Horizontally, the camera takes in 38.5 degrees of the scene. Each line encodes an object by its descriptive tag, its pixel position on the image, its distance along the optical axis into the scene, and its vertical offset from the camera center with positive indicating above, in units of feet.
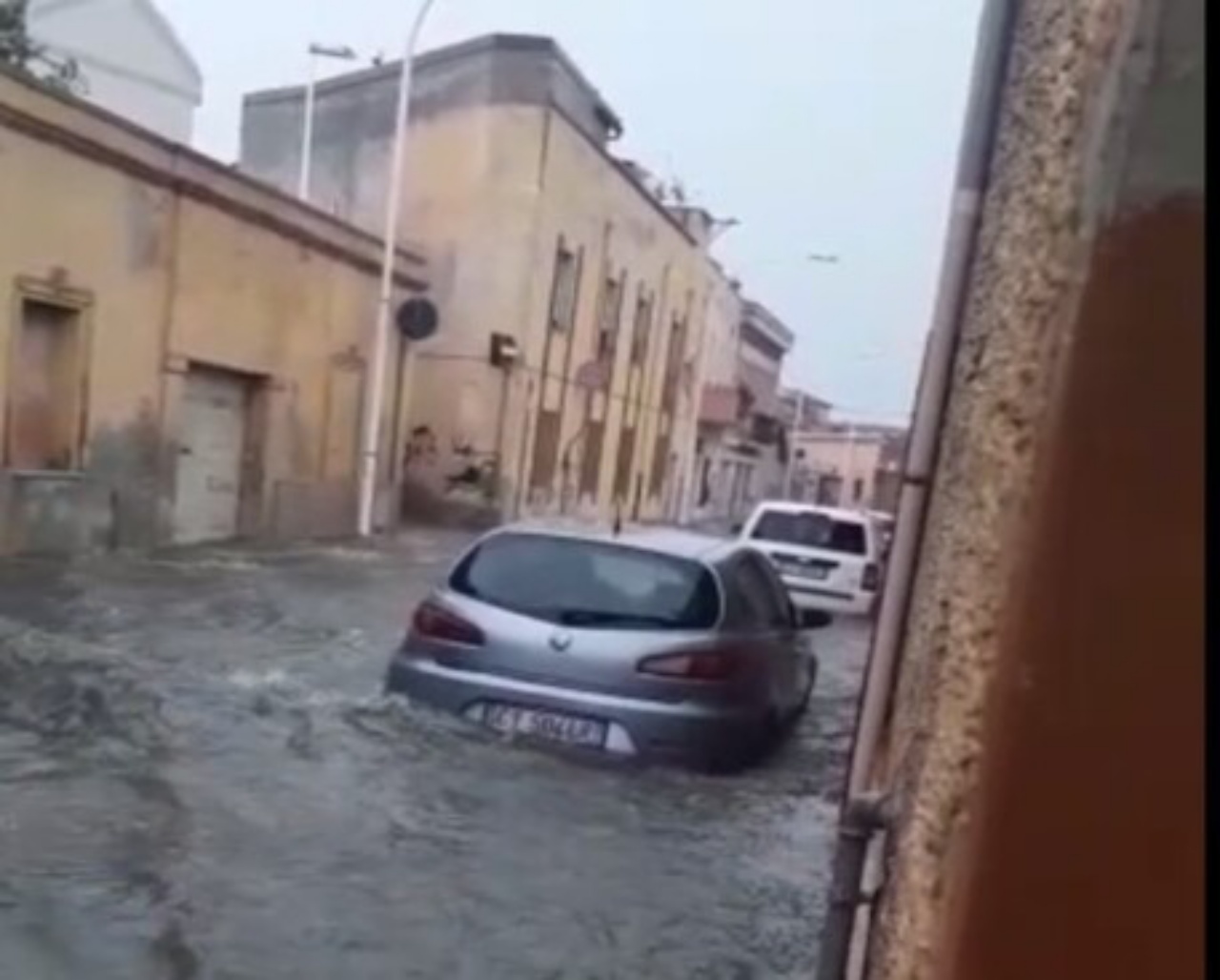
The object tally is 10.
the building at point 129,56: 119.85 +17.65
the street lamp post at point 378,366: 85.20 -1.70
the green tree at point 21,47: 74.13 +10.41
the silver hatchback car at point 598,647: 29.86 -4.97
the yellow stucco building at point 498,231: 104.73 +7.30
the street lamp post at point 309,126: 111.65 +12.53
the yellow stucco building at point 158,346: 57.77 -1.52
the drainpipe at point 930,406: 6.72 -0.01
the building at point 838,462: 258.37 -11.17
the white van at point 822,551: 75.05 -7.03
